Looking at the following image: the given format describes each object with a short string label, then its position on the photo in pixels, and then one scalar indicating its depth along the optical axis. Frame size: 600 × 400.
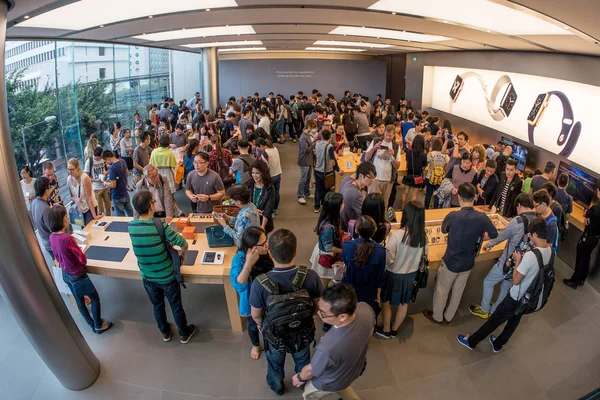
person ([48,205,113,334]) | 3.66
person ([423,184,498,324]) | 3.87
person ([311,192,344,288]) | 3.77
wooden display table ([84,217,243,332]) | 3.93
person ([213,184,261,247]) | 3.86
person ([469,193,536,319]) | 4.05
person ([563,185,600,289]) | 4.90
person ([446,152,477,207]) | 5.65
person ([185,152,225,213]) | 5.27
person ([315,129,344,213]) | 6.65
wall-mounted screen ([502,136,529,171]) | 8.22
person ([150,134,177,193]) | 5.91
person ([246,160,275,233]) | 4.84
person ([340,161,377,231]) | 4.53
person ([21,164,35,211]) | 5.16
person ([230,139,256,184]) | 5.93
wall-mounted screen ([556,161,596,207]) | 6.12
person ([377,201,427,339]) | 3.56
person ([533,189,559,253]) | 4.12
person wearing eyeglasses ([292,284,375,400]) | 2.42
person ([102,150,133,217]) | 5.97
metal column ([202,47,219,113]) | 12.69
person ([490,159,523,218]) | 5.59
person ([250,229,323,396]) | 2.78
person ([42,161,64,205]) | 4.99
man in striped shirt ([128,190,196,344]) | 3.44
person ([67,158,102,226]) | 5.30
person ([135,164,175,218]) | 5.17
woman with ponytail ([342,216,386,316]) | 3.43
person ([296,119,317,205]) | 7.28
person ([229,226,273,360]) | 3.15
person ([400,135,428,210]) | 6.39
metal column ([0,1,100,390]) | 2.72
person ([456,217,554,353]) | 3.40
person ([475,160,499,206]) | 5.59
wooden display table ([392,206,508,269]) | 4.33
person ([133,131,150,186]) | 6.84
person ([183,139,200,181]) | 6.34
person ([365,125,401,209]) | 6.05
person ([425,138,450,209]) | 6.43
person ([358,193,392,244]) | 3.88
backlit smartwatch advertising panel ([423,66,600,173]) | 6.86
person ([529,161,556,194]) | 5.41
